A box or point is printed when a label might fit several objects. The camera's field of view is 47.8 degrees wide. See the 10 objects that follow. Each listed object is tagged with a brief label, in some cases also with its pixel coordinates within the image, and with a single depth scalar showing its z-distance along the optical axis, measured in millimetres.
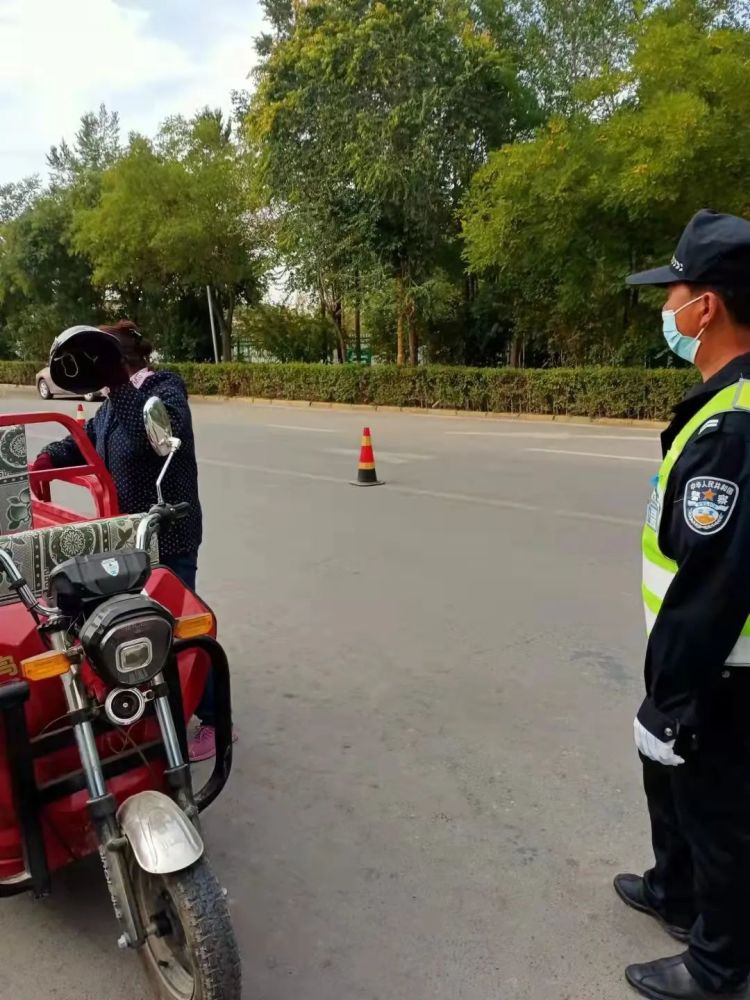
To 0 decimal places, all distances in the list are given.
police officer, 1824
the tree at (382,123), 17109
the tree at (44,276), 30703
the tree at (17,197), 34906
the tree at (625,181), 13203
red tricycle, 1986
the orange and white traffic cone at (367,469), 9102
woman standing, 3289
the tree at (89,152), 32812
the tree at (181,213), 25062
